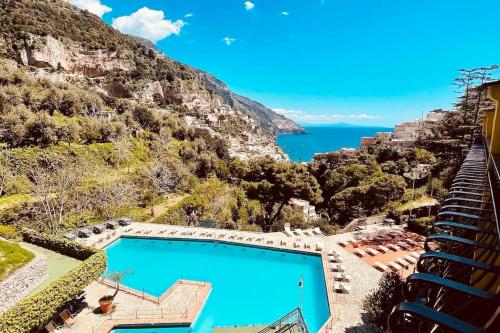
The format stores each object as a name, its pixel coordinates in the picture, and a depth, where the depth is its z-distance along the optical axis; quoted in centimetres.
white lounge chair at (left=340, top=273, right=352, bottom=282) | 1303
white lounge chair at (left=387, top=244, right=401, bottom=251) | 1608
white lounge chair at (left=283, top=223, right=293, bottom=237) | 1891
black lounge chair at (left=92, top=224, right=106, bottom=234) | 1853
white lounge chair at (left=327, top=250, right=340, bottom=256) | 1549
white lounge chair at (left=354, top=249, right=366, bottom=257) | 1553
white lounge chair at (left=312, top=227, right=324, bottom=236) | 1891
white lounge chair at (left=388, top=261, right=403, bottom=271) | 1381
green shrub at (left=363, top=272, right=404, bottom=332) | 952
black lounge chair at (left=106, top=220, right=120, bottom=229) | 1948
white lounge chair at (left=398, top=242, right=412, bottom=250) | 1634
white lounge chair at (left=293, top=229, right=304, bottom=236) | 1900
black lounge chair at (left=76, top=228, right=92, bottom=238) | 1744
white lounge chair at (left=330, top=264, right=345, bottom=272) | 1399
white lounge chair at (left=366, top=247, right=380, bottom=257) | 1555
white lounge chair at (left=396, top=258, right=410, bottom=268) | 1395
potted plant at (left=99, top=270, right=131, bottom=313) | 1107
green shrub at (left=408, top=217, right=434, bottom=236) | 1802
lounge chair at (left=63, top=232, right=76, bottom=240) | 1639
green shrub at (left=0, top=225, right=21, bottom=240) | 1414
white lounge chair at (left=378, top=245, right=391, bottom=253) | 1587
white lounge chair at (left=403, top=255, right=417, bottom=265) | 1425
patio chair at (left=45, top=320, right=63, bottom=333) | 977
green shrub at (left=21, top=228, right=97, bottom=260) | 1253
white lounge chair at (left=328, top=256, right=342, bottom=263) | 1484
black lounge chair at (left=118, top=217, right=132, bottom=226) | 2015
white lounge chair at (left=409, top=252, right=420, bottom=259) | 1476
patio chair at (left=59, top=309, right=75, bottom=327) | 1033
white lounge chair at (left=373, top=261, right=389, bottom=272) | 1400
